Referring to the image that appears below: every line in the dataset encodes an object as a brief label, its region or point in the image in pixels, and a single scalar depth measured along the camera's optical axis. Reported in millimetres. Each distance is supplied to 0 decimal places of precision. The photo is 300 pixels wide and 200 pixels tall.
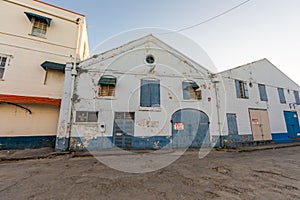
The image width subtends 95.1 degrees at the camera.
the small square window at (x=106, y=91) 9719
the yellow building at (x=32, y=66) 8562
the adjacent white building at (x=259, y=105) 11547
